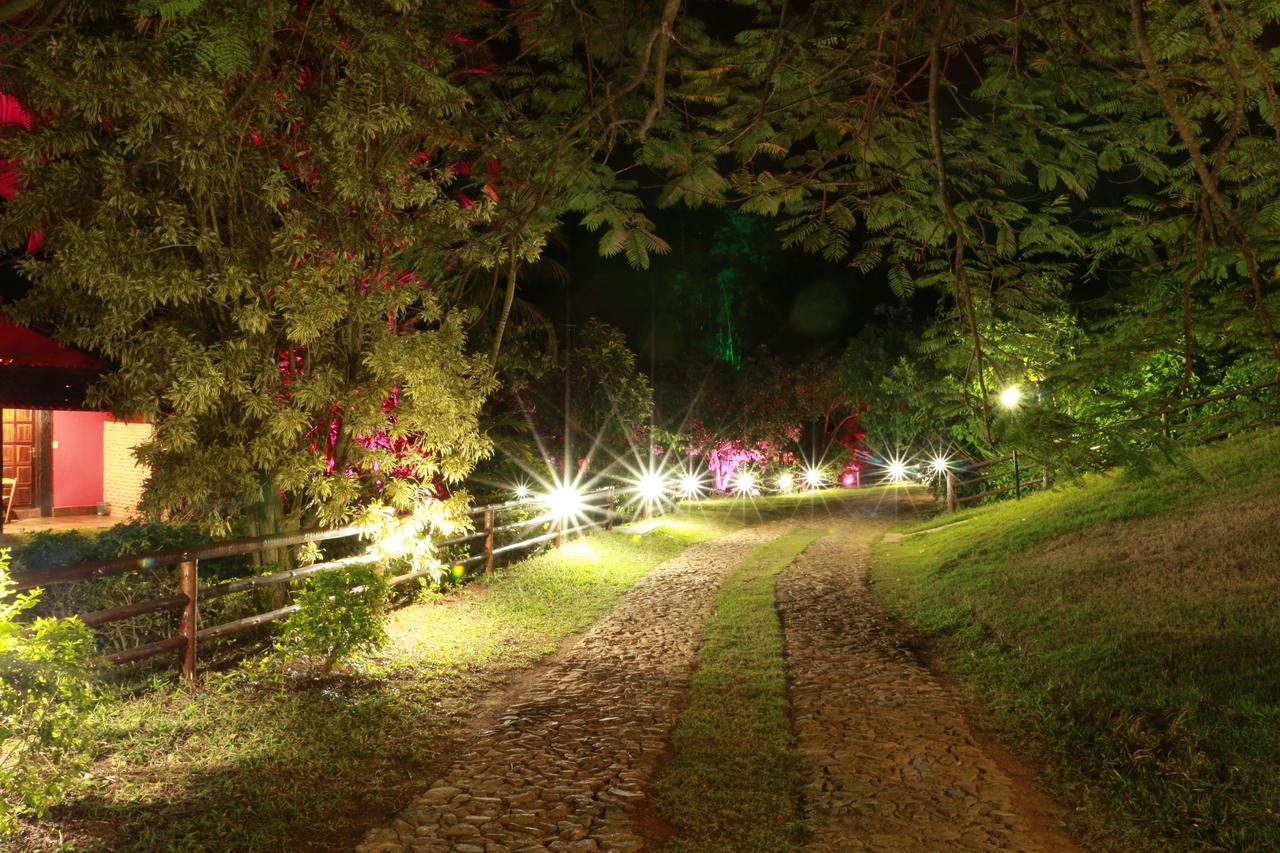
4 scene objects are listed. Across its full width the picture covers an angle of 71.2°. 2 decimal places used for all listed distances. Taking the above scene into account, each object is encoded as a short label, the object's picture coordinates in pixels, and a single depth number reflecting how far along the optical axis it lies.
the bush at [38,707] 4.54
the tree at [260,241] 7.32
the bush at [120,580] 7.07
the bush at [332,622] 7.16
